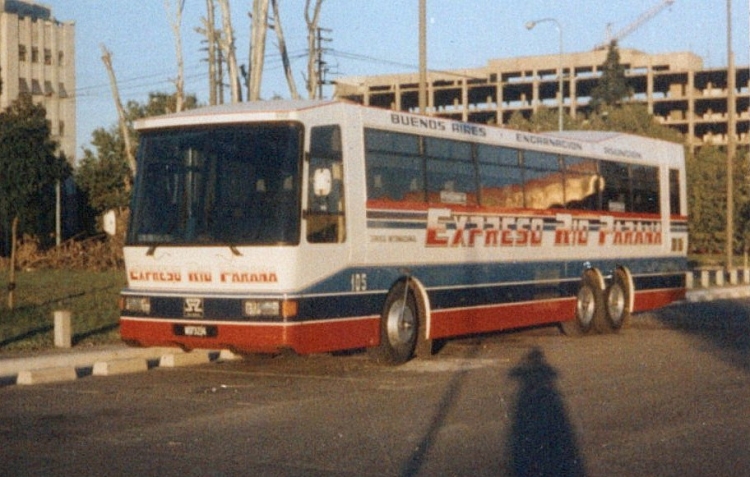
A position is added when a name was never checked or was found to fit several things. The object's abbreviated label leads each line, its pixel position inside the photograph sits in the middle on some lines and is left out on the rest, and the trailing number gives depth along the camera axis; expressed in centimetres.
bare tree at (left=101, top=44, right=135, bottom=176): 3782
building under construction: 12156
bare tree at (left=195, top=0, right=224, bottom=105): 3356
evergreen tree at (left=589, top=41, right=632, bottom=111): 10788
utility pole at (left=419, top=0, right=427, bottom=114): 2780
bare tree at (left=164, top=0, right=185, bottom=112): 3547
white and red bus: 1452
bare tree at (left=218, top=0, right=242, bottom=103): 3078
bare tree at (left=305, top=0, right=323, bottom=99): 3255
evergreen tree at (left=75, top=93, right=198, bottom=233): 5725
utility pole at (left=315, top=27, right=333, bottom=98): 4326
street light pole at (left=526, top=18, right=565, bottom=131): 4716
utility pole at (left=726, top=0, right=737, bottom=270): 4359
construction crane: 13068
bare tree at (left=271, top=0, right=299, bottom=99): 3222
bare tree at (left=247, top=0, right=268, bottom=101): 2945
